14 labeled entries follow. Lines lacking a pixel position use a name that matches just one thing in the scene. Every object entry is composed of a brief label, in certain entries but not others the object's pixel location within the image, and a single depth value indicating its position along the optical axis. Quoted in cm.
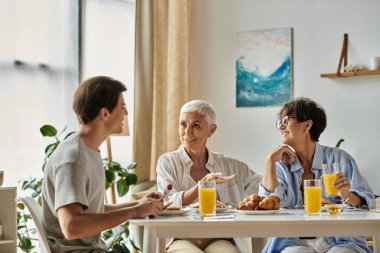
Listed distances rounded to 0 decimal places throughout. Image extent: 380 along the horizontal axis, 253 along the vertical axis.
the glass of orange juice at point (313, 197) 255
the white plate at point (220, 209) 266
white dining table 234
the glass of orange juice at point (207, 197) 252
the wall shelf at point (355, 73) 503
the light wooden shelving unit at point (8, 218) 321
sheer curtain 518
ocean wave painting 544
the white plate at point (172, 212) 253
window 409
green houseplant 387
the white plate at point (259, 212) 253
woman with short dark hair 278
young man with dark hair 213
